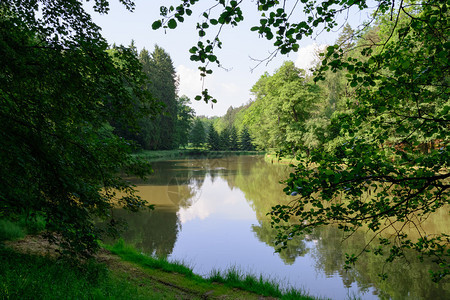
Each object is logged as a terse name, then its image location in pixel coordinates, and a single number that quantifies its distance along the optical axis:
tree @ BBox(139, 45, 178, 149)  47.34
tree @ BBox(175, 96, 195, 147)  61.04
